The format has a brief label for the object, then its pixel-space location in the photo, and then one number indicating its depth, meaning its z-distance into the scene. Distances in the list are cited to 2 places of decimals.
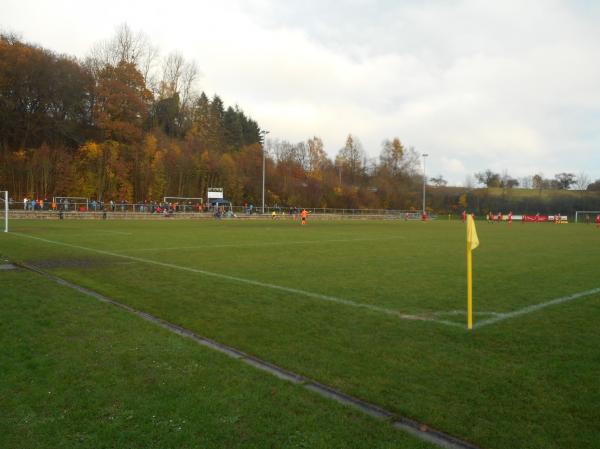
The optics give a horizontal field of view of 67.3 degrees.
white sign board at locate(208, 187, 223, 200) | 56.78
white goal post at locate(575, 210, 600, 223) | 72.48
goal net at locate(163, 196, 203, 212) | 52.88
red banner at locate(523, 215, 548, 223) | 69.88
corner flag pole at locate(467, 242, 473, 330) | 6.28
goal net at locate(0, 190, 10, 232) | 33.23
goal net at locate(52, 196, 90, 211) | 44.72
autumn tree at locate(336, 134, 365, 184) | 93.38
